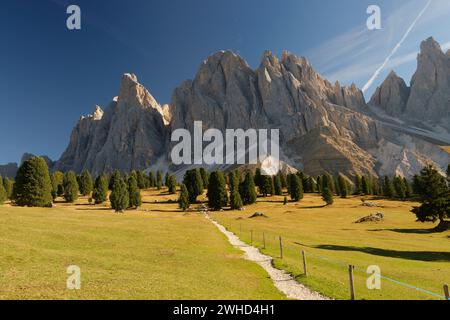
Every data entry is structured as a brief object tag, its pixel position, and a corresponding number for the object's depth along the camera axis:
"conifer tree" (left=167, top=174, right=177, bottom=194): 138.00
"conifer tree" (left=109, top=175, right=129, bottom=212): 85.24
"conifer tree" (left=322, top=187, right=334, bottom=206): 106.54
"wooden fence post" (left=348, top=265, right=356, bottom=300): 16.11
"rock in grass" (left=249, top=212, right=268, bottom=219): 78.38
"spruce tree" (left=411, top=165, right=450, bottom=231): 60.50
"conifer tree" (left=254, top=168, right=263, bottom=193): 135.85
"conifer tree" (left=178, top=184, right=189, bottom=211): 95.69
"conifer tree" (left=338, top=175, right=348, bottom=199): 136.89
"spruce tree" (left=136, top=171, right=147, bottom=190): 156.29
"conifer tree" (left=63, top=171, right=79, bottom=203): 102.81
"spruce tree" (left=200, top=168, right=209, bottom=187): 147.25
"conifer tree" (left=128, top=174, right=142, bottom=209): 97.14
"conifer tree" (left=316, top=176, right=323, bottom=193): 148.38
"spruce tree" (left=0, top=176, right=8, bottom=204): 88.97
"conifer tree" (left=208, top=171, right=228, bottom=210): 100.19
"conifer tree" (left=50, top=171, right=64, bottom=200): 109.47
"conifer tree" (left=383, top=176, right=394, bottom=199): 136.25
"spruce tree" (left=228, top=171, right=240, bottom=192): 117.53
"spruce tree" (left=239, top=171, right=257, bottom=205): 111.56
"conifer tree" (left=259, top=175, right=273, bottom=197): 132.75
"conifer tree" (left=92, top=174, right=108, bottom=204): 103.88
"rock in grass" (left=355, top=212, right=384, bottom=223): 71.56
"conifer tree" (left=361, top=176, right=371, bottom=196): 149.12
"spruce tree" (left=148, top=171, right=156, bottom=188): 170.88
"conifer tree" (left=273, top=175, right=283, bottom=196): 138.62
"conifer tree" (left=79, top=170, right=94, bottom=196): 128.62
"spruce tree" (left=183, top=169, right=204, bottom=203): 117.31
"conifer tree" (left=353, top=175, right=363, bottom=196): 153.12
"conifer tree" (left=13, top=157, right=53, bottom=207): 69.81
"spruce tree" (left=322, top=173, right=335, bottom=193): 147.88
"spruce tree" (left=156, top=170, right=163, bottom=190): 161.40
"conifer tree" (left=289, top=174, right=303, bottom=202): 119.50
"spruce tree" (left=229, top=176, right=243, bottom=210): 99.31
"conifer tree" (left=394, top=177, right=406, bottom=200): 133.25
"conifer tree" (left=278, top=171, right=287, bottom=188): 159.09
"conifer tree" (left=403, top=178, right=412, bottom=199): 135.26
